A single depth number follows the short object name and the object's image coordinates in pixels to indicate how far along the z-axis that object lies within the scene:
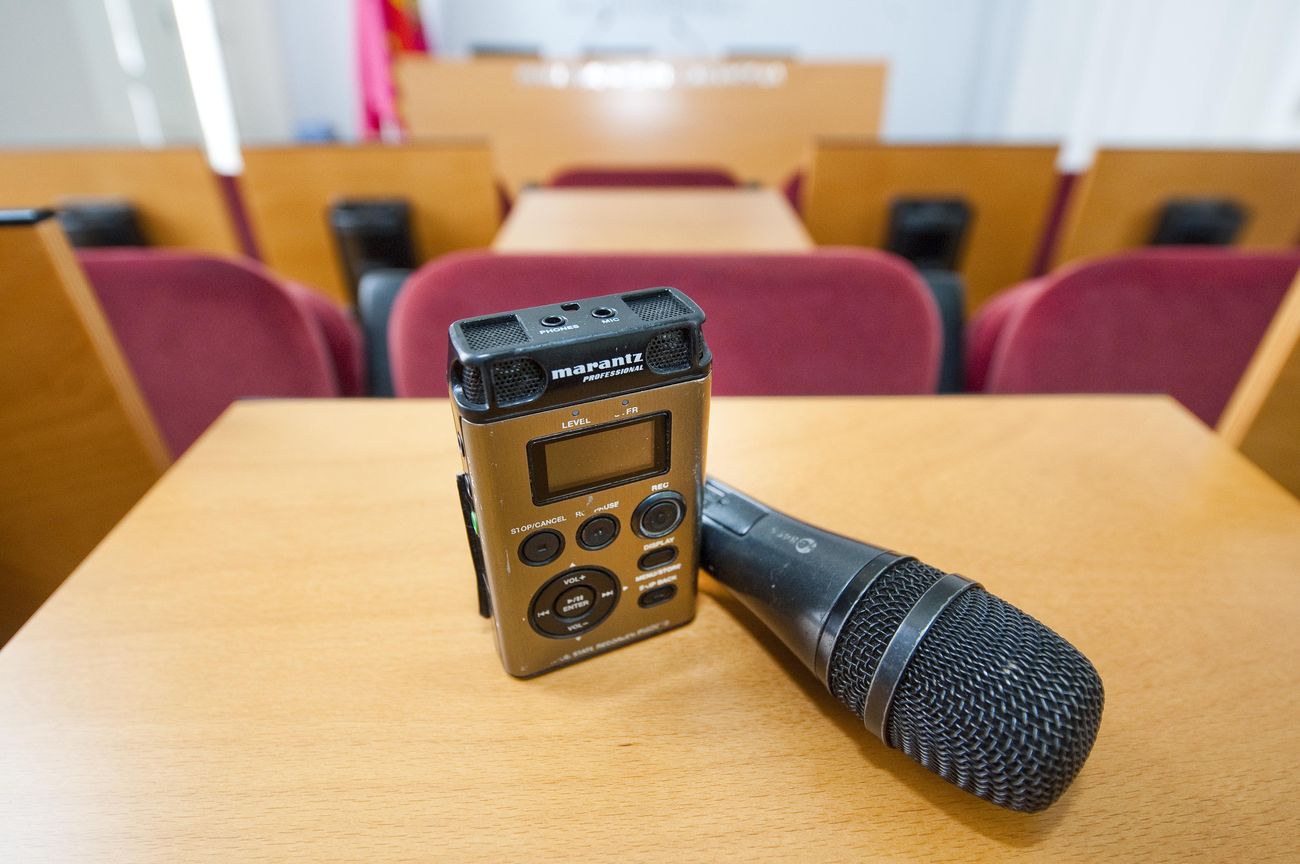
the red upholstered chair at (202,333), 0.80
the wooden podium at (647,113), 2.67
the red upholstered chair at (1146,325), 0.79
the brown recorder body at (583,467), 0.29
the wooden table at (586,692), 0.29
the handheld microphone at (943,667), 0.27
